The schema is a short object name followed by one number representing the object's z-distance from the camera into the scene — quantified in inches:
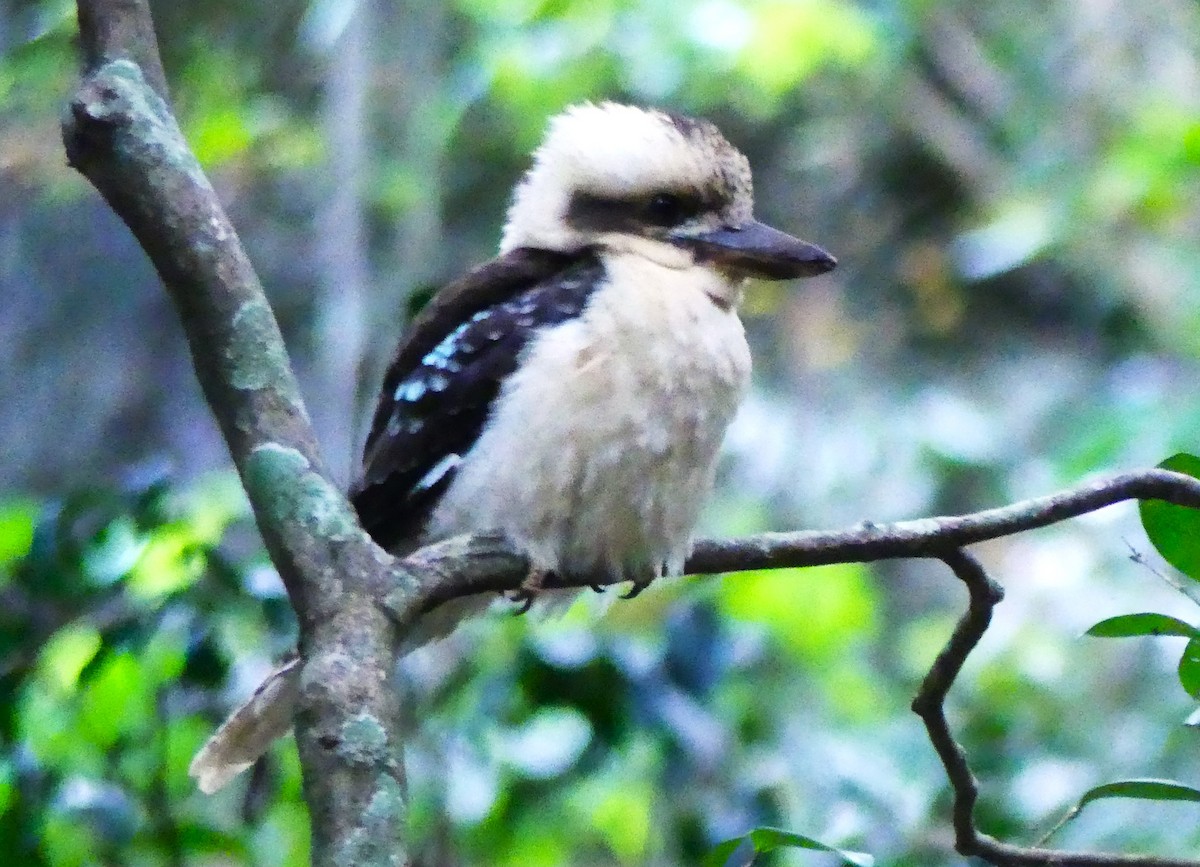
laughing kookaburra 300.2
